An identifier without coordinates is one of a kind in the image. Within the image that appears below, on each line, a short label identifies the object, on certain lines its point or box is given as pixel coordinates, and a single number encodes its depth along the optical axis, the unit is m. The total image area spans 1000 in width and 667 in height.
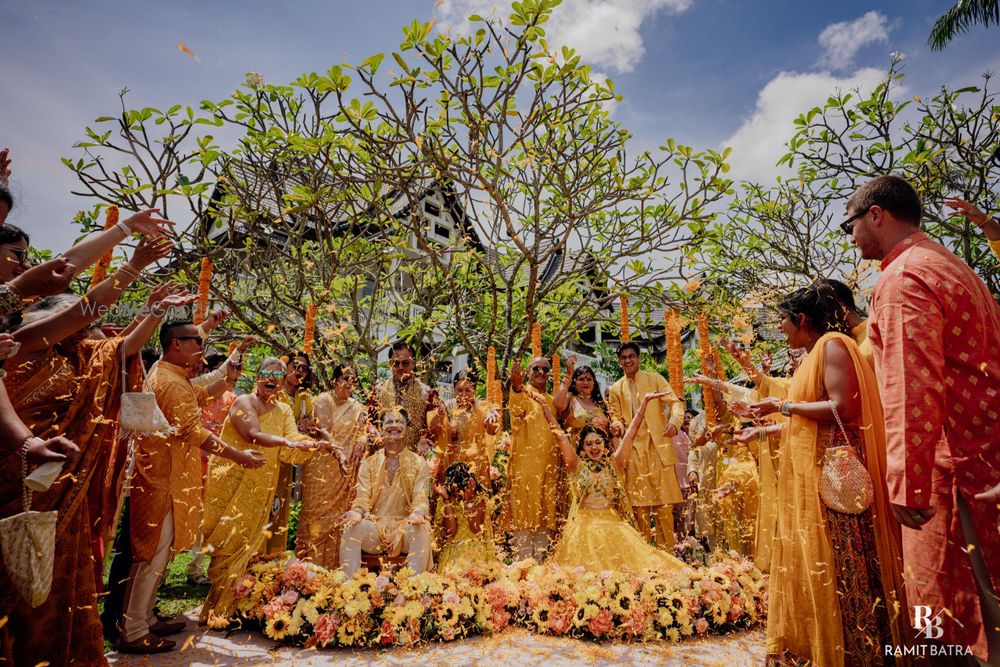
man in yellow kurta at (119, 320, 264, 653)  3.71
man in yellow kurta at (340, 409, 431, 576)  4.43
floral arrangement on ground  3.75
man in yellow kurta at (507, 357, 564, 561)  5.75
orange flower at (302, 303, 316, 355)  5.93
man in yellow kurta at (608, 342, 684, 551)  5.88
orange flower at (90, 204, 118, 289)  4.60
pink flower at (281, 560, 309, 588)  4.06
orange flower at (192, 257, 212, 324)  5.12
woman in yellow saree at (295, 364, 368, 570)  5.36
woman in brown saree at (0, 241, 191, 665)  2.37
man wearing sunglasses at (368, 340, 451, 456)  5.88
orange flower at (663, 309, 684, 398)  5.80
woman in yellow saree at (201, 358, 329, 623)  4.35
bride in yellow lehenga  4.47
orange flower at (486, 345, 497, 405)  6.41
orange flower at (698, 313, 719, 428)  5.52
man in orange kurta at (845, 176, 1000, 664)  1.88
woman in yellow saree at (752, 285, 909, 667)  2.55
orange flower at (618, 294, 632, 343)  7.08
